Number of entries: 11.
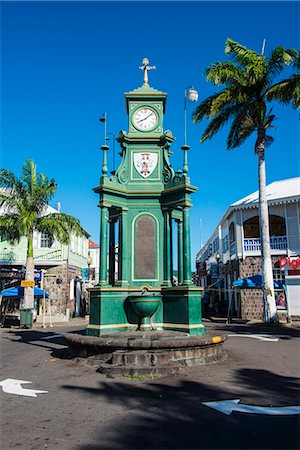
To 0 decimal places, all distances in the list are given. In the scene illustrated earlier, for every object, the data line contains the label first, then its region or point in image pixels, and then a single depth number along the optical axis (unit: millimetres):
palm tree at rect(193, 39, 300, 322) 18828
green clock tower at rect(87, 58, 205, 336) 10102
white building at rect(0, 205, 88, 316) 27188
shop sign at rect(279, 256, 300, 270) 23766
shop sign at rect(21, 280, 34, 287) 20109
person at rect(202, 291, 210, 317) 28169
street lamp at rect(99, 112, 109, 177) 11172
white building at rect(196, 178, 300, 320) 24797
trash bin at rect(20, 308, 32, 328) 19875
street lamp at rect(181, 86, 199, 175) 12086
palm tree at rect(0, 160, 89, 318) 21438
